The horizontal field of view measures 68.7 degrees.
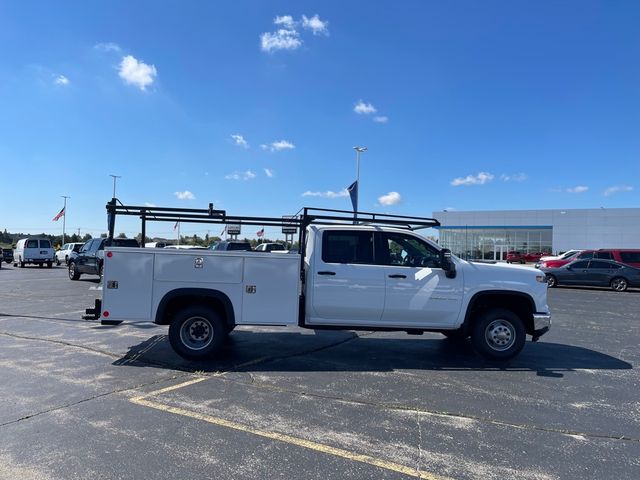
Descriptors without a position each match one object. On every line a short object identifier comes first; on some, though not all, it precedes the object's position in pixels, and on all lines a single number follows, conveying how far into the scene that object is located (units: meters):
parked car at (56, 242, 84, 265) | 36.78
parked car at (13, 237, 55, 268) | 33.22
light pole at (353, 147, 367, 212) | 33.59
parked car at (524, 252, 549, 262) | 51.10
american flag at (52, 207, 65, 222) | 46.12
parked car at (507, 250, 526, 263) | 51.28
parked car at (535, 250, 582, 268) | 23.73
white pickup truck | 6.64
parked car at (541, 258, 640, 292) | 20.23
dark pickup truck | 19.66
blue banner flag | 28.21
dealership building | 56.06
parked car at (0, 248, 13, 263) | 40.51
